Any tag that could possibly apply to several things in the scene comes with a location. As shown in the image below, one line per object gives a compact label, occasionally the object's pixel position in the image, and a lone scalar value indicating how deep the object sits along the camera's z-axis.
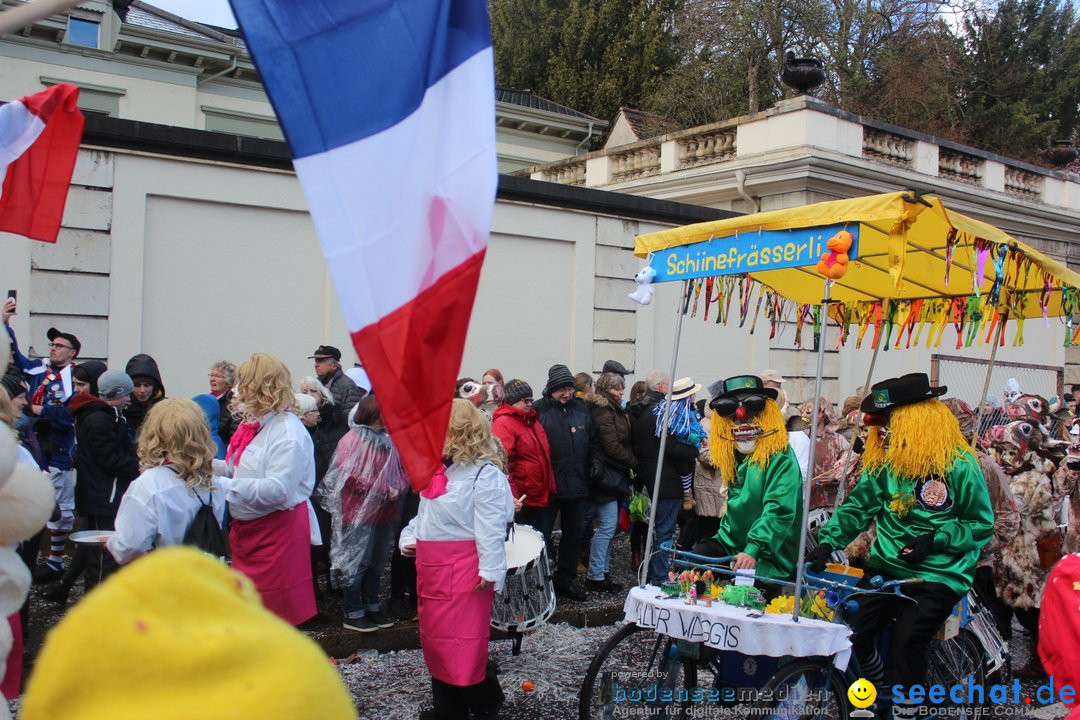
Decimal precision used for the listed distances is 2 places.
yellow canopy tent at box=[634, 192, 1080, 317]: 4.89
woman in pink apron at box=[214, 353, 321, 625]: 5.43
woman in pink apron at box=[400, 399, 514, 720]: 5.20
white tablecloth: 4.73
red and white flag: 5.26
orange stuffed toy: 4.88
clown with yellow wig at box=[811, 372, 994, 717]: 5.11
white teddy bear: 5.70
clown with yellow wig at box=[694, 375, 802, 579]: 5.40
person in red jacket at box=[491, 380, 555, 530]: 8.06
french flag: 2.56
